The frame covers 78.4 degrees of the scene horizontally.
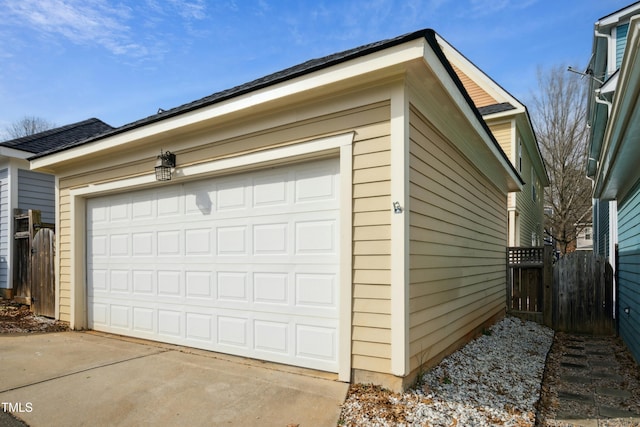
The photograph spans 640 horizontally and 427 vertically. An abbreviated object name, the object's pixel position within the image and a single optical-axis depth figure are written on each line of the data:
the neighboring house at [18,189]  8.98
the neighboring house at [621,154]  2.87
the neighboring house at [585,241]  34.19
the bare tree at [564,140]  18.45
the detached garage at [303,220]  3.55
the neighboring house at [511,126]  10.47
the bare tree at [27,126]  31.36
